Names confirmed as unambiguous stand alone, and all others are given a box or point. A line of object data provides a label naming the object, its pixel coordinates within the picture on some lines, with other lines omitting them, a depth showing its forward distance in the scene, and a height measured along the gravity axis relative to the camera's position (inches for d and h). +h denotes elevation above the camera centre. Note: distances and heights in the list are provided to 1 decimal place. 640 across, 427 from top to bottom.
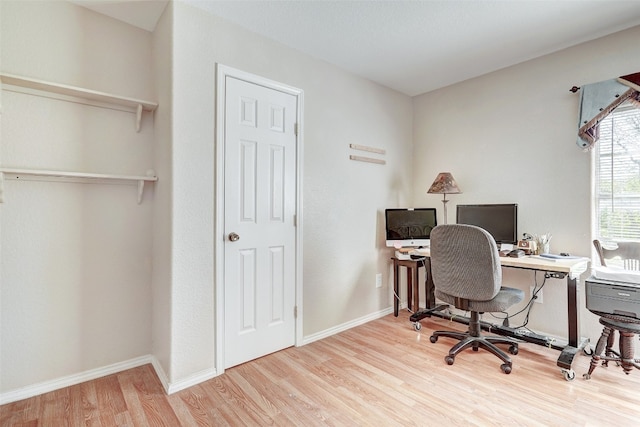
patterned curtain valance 87.8 +34.2
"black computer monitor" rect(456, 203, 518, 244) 105.8 -1.2
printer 74.5 -18.8
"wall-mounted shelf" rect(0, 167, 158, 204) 68.3 +8.8
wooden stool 76.0 -32.3
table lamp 118.8 +11.4
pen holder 100.4 -10.6
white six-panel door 86.7 -2.1
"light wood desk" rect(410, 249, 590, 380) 82.7 -22.4
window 90.8 +12.1
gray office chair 84.0 -18.2
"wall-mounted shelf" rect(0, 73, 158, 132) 68.8 +28.8
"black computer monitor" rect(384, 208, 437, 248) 124.7 -4.7
